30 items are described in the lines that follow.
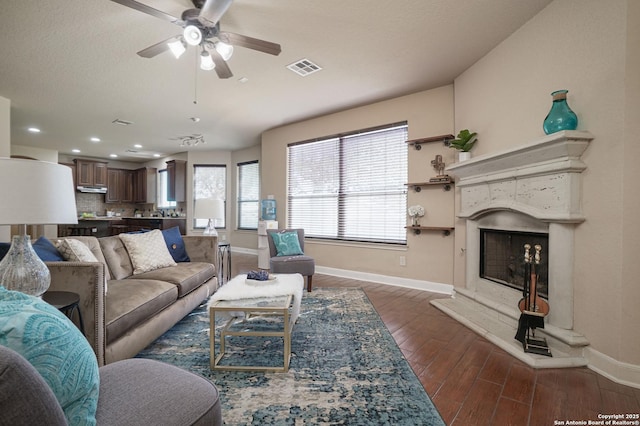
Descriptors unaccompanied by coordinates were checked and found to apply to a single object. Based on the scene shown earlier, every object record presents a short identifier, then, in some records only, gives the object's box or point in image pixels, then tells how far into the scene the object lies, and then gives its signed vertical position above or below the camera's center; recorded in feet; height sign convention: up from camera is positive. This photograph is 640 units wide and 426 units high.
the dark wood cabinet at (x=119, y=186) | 27.84 +2.61
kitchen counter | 23.00 -1.08
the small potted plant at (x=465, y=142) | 10.38 +2.71
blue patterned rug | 4.80 -3.42
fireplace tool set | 6.89 -2.45
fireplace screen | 8.07 -1.37
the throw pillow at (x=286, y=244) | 12.94 -1.43
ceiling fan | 6.35 +4.45
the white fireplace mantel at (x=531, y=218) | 6.68 -0.08
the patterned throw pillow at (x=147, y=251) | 9.12 -1.33
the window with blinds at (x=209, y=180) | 25.08 +2.88
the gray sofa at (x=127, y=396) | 1.66 -1.99
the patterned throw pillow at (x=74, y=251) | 6.65 -0.95
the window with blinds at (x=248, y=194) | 23.24 +1.55
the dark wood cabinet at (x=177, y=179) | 24.72 +2.89
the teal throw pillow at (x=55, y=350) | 2.23 -1.18
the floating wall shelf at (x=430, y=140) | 11.92 +3.25
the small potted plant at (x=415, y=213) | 12.62 +0.05
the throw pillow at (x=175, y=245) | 10.80 -1.27
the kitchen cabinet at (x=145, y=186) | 28.12 +2.63
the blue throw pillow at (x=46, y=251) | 6.20 -0.90
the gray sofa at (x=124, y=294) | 5.39 -2.04
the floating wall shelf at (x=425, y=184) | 11.98 +1.31
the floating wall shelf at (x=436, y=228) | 11.81 -0.61
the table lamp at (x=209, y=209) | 13.37 +0.16
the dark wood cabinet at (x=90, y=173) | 25.19 +3.58
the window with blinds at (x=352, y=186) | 13.76 +1.52
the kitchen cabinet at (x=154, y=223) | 22.57 -0.92
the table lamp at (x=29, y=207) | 4.03 +0.06
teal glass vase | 6.75 +2.42
